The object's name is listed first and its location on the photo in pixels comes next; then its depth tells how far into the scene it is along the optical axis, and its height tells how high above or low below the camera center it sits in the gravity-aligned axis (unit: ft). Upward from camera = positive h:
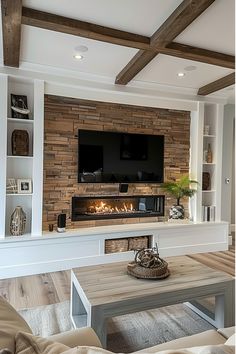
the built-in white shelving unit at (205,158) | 14.83 +1.08
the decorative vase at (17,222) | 11.03 -1.95
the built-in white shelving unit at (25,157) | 10.86 +0.80
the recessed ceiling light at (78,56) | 10.30 +4.69
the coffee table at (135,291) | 5.78 -2.70
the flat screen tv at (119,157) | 13.12 +1.01
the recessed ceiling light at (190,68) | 11.30 +4.73
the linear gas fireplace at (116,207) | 13.38 -1.62
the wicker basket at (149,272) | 6.82 -2.48
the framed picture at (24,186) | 11.37 -0.45
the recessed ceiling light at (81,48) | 9.56 +4.67
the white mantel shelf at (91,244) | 10.73 -3.15
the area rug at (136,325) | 6.70 -4.11
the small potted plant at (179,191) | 14.11 -0.74
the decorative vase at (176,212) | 14.23 -1.88
